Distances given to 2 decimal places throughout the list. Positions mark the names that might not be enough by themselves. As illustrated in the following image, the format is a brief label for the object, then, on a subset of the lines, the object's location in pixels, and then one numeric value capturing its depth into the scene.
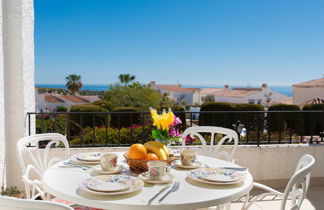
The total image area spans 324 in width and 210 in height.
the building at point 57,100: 33.59
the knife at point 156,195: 1.28
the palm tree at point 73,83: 40.66
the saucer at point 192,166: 1.80
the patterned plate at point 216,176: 1.50
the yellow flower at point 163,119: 1.75
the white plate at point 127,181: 1.35
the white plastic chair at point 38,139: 1.80
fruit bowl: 1.69
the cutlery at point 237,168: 1.75
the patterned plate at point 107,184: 1.37
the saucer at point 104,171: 1.68
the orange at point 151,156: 1.69
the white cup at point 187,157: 1.82
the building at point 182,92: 51.03
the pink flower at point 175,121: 1.79
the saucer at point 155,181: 1.51
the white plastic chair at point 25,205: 0.88
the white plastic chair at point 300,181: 1.27
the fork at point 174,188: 1.36
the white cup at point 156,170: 1.51
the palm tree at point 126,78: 31.36
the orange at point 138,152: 1.69
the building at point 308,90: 23.71
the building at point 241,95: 36.91
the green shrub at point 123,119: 9.73
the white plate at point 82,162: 1.88
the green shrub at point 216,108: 11.55
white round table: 1.27
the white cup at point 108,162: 1.68
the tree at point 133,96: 15.41
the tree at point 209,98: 43.25
